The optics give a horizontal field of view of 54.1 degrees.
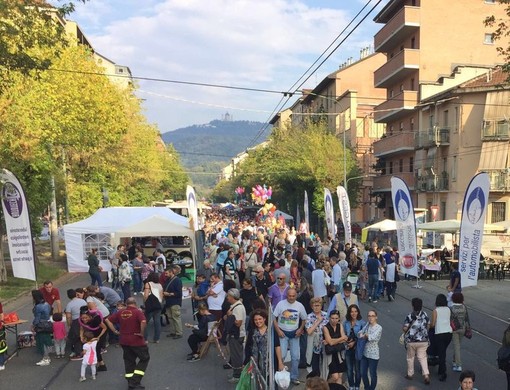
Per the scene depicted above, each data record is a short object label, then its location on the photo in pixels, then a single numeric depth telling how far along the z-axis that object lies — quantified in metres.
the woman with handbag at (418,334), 8.08
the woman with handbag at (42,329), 9.80
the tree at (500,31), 11.68
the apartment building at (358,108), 53.66
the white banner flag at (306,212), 29.57
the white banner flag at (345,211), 21.52
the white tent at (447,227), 22.39
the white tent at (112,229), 19.88
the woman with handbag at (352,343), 7.53
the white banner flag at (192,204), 18.59
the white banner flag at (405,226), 14.91
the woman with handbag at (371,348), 7.37
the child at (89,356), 8.67
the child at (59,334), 9.77
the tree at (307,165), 40.81
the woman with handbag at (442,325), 8.32
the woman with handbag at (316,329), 7.67
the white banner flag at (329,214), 23.45
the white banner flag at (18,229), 12.00
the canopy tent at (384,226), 26.16
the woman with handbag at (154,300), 10.59
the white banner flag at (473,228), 11.65
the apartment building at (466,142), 30.27
